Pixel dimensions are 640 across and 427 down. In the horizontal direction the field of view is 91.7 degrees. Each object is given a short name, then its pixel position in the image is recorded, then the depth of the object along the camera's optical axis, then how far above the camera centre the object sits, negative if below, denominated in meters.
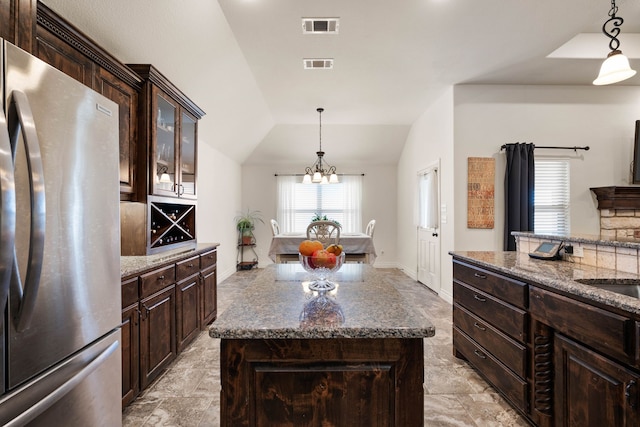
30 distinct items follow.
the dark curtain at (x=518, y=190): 3.87 +0.27
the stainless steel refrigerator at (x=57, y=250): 0.89 -0.12
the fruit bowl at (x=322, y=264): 1.29 -0.22
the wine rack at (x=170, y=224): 2.54 -0.10
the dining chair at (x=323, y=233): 3.89 -0.30
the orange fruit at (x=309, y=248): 1.31 -0.15
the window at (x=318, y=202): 7.14 +0.24
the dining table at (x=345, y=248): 4.71 -0.54
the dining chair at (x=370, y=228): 5.48 -0.28
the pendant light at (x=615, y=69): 2.09 +0.98
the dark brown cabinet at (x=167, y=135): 2.39 +0.69
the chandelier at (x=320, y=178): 5.15 +0.59
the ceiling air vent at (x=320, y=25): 2.76 +1.71
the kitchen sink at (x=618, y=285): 1.55 -0.37
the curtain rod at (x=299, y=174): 7.14 +0.89
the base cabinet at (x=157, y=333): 2.02 -0.85
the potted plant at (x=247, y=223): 6.74 -0.22
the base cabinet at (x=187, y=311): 2.53 -0.85
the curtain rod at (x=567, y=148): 4.03 +0.82
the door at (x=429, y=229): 4.62 -0.28
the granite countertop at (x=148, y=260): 1.90 -0.34
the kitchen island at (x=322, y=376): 0.97 -0.52
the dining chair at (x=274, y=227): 5.68 -0.26
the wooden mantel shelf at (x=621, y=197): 3.85 +0.18
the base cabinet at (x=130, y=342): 1.80 -0.77
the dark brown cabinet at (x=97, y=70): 1.62 +0.89
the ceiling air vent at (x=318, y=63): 3.44 +1.70
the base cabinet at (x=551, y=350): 1.21 -0.70
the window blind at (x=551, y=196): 4.10 +0.21
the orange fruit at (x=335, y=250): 1.36 -0.16
